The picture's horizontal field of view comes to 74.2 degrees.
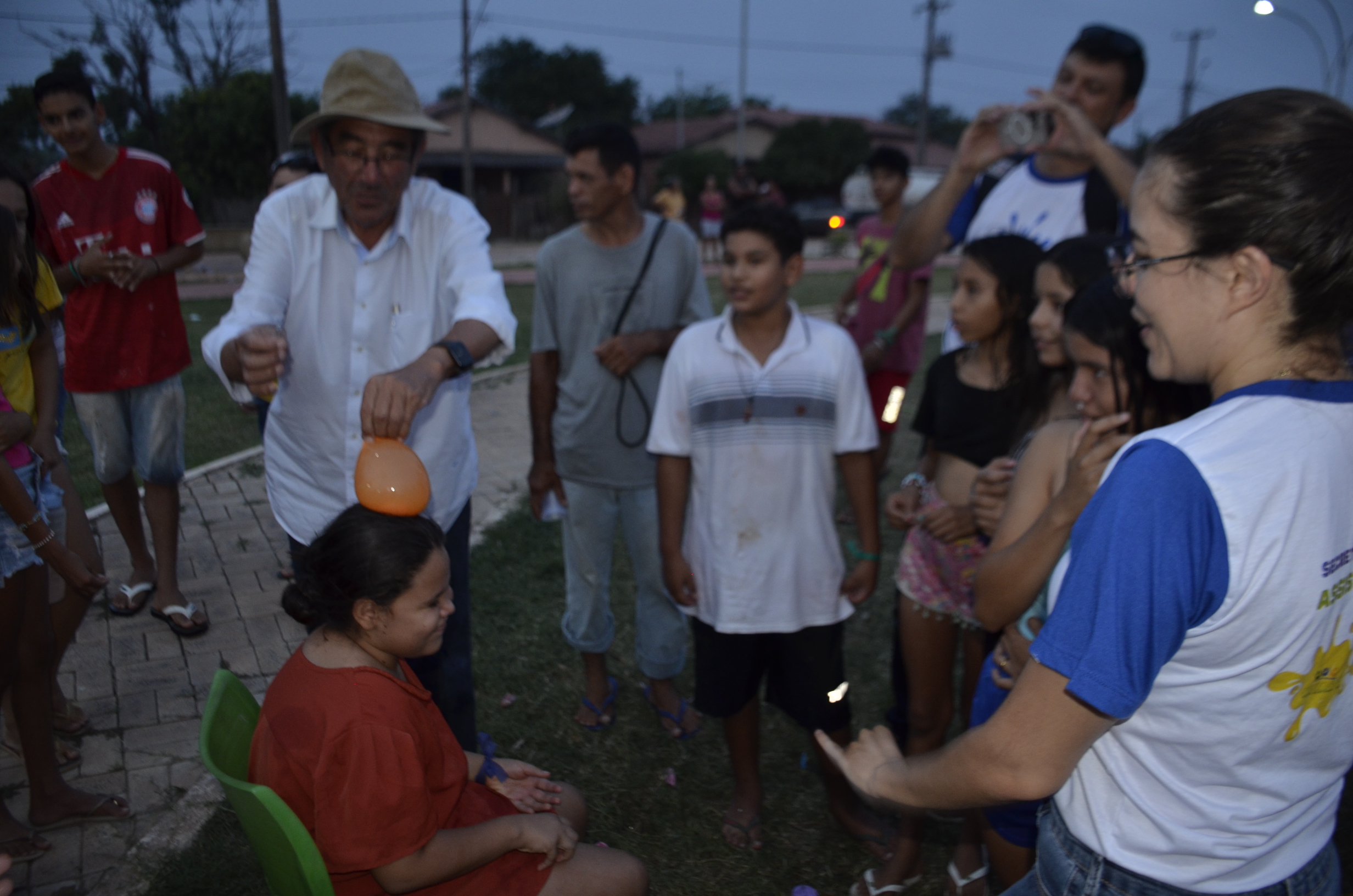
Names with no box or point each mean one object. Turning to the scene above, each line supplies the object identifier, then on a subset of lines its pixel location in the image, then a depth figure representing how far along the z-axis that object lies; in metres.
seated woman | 1.74
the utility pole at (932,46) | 35.84
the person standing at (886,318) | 5.18
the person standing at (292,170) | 5.23
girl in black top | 2.72
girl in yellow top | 2.86
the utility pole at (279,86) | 13.27
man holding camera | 2.97
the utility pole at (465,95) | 25.94
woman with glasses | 1.07
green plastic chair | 1.56
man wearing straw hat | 2.61
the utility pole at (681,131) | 44.31
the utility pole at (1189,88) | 41.53
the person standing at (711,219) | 24.73
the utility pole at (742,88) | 35.41
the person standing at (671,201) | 21.33
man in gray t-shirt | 3.53
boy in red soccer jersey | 3.96
